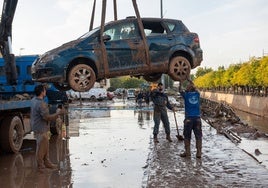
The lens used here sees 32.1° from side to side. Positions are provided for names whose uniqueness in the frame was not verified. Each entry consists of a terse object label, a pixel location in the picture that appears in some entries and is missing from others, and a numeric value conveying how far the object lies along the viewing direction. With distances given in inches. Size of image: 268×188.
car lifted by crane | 331.0
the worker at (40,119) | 378.0
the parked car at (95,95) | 2166.6
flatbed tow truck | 496.7
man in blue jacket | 441.1
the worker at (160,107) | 550.0
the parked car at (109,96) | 2327.6
